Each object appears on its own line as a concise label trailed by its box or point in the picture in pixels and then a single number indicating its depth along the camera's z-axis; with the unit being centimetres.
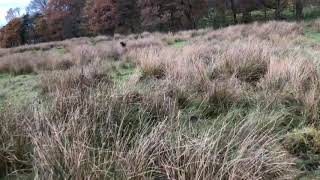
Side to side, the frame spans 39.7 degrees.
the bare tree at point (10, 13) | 8381
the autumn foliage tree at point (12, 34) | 5444
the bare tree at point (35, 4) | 8031
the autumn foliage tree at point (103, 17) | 4091
